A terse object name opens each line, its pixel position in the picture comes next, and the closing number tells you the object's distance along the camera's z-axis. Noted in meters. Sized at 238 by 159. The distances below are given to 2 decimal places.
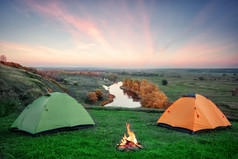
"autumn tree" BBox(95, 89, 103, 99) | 47.69
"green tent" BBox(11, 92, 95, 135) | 7.53
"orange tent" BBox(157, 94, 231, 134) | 8.75
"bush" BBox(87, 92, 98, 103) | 41.52
